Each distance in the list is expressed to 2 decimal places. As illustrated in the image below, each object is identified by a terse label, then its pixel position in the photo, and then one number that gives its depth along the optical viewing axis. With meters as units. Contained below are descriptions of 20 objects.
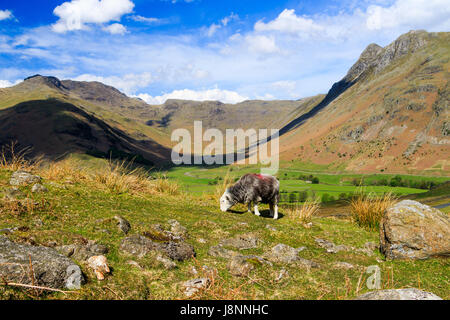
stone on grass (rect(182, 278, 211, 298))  4.38
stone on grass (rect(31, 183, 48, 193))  8.66
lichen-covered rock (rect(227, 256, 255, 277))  5.47
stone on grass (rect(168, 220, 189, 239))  7.71
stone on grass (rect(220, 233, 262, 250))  7.60
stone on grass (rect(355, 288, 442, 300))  3.20
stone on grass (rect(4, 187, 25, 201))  7.55
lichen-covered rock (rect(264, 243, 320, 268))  6.68
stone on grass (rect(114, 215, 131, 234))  6.95
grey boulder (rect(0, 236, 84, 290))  3.74
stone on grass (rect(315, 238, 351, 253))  8.81
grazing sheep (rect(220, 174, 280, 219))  13.72
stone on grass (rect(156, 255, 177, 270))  5.41
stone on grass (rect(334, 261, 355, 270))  6.89
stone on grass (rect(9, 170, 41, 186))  9.01
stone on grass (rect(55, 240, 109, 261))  5.08
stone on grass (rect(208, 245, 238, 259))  6.64
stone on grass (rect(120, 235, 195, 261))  5.79
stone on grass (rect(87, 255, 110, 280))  4.46
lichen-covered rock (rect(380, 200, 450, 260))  8.20
